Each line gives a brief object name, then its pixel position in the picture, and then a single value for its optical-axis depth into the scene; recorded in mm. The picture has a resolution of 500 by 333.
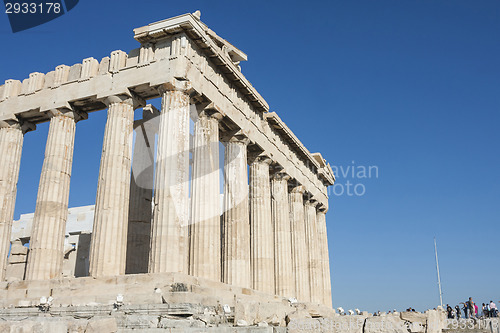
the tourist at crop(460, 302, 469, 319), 28672
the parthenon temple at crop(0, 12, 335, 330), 18781
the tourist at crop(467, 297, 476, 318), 27803
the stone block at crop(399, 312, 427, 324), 11375
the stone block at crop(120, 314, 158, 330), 11719
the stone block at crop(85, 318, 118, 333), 9516
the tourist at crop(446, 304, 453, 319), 30170
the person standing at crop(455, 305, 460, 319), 31223
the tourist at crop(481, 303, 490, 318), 27705
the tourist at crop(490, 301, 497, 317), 26688
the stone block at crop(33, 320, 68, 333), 8445
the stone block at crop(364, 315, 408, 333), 10586
